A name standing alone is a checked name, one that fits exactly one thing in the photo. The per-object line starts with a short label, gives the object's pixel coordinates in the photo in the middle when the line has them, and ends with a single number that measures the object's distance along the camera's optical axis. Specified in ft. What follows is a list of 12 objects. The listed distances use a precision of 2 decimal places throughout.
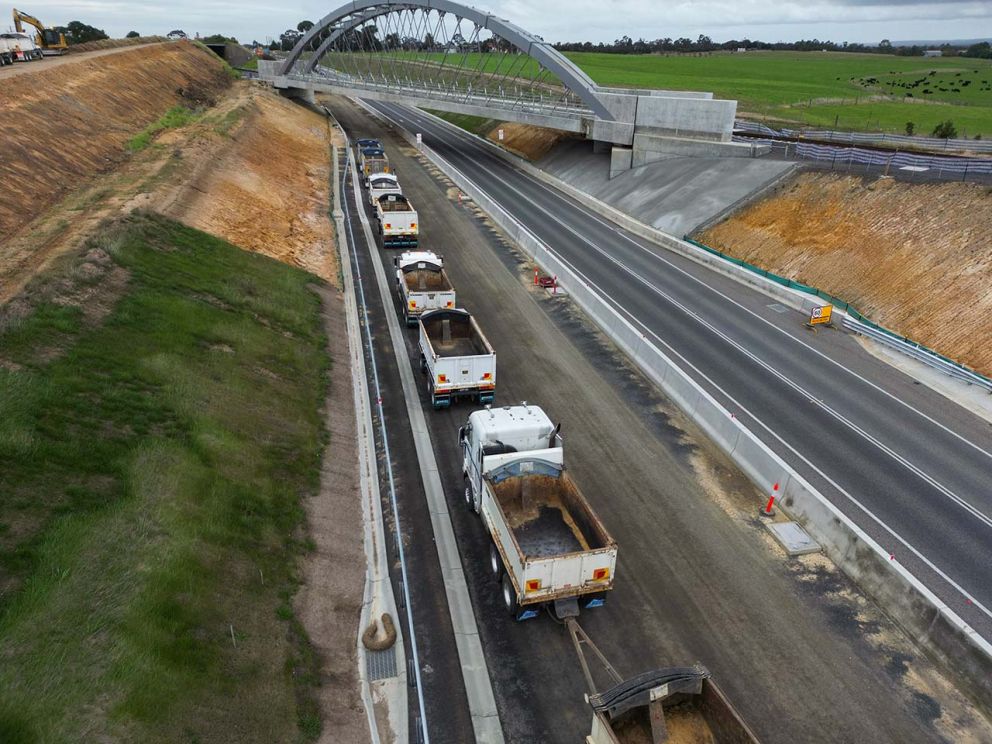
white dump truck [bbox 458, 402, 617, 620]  40.50
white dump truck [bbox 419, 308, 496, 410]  68.03
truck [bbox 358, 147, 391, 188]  175.94
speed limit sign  94.79
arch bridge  165.58
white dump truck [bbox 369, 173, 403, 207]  151.33
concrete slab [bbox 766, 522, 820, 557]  50.44
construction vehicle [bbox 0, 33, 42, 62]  216.54
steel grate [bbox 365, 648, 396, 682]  39.32
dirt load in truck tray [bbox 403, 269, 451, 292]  95.35
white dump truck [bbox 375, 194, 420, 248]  125.59
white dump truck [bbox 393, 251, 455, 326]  92.63
